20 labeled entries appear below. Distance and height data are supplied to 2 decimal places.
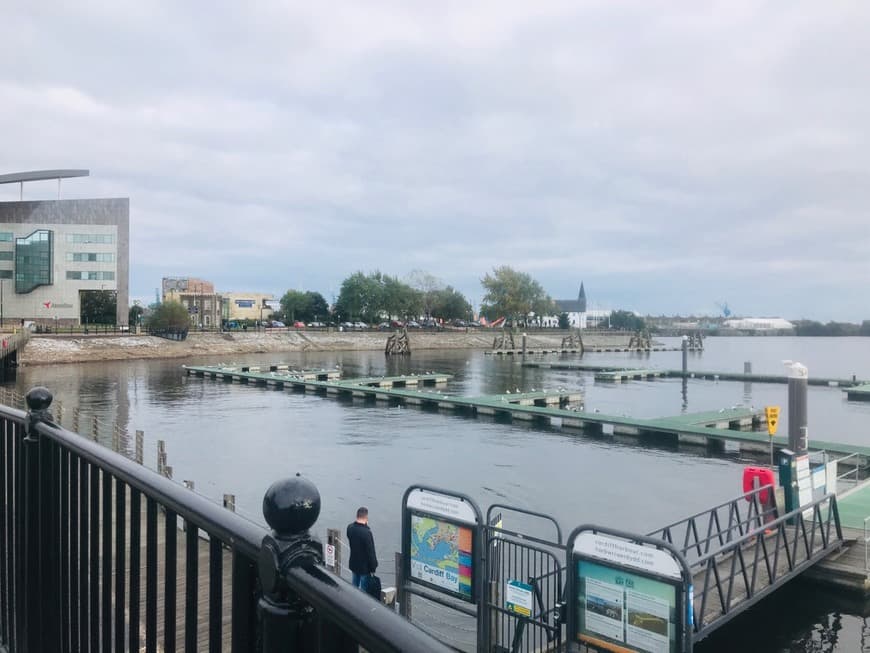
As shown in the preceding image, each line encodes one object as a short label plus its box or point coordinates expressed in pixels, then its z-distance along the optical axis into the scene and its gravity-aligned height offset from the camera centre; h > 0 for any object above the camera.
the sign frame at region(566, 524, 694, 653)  7.91 -2.84
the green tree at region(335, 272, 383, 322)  146.25 +4.84
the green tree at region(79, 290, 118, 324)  107.25 +2.09
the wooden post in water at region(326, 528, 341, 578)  10.96 -3.64
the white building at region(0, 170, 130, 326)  88.81 +8.35
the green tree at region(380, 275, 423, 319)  145.62 +4.67
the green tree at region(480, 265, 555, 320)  144.50 +5.75
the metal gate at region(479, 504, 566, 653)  9.73 -4.03
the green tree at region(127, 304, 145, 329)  126.31 +1.28
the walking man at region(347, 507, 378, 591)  11.25 -3.72
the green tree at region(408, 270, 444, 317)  164.62 +7.95
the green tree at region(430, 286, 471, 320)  167.00 +4.14
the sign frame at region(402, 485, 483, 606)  10.14 -2.89
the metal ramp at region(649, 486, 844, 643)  10.58 -4.32
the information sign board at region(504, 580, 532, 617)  9.89 -3.90
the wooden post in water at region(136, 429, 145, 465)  18.70 -3.43
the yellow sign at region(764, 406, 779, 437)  20.81 -2.78
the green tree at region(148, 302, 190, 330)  99.56 +0.42
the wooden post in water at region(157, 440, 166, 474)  17.90 -3.46
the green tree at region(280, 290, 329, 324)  153.88 +3.05
